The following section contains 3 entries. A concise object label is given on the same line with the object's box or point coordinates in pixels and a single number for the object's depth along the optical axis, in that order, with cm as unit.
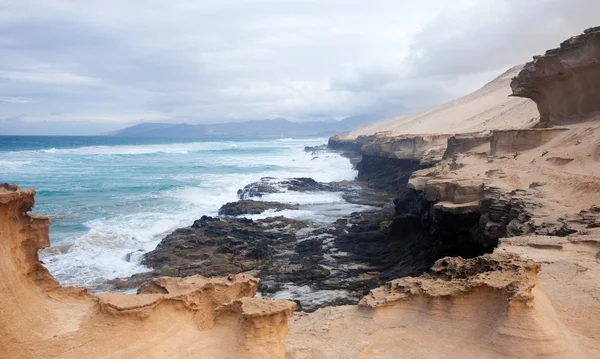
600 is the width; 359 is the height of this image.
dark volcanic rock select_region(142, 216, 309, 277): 1334
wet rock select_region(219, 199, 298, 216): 2066
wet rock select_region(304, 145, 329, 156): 6388
